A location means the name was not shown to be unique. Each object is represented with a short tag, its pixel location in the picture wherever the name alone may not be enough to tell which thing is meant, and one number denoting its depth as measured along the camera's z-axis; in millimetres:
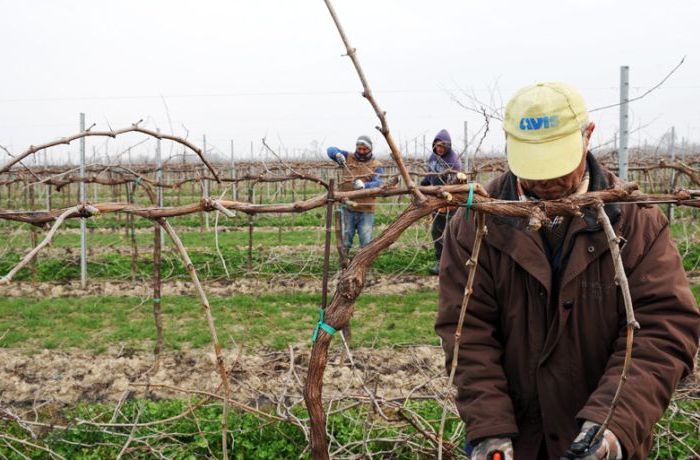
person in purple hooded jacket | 7113
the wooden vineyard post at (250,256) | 8250
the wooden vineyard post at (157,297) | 4836
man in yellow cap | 1714
